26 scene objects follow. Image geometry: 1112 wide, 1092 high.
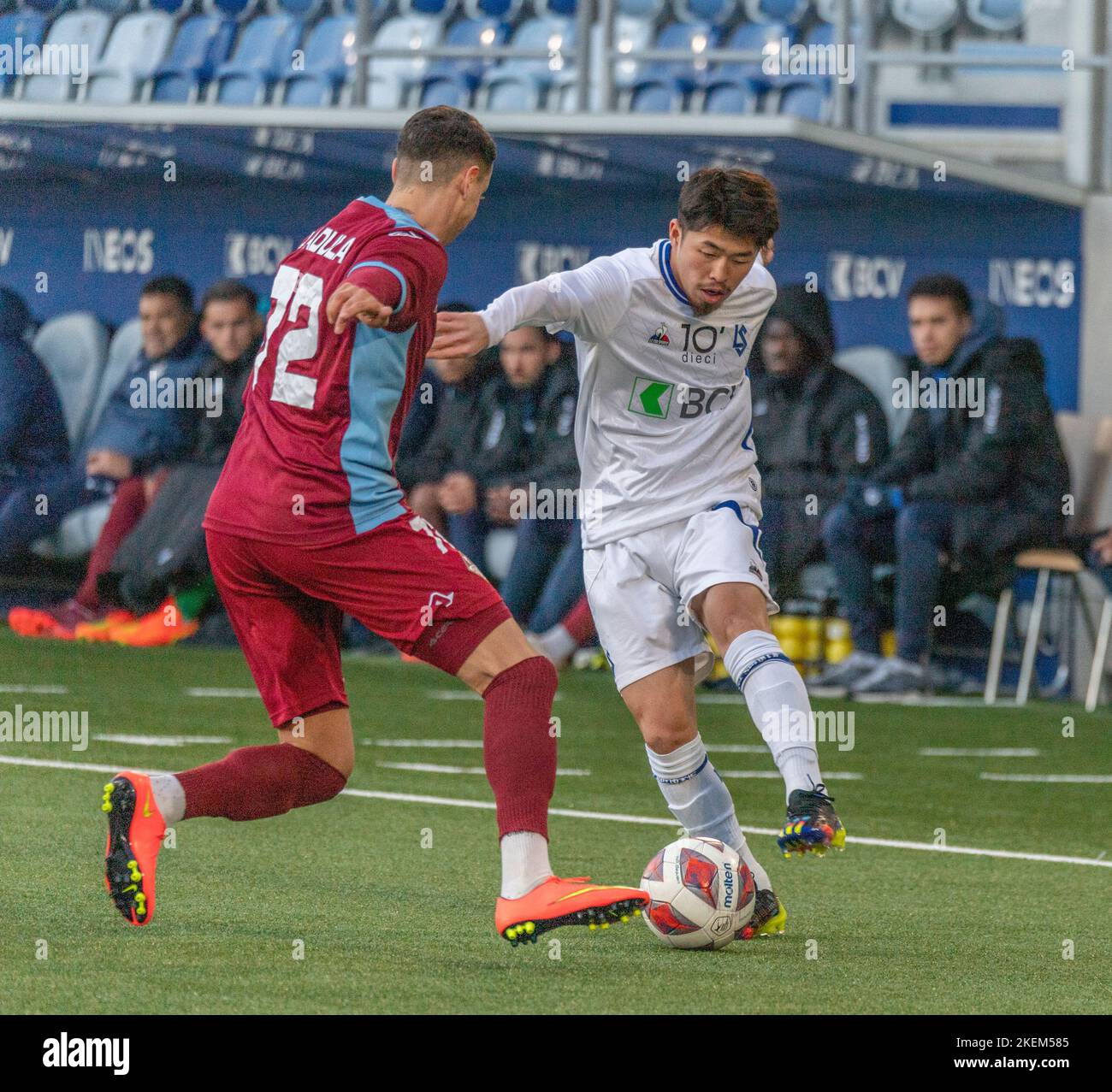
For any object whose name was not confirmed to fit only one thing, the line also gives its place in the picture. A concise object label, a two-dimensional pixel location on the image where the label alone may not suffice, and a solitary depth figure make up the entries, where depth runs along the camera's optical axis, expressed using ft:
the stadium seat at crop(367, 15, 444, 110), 56.29
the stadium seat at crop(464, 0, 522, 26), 58.65
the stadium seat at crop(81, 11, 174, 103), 57.72
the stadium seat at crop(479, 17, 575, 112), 55.16
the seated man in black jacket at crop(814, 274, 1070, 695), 42.96
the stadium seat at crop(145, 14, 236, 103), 57.47
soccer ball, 18.22
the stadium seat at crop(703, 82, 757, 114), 54.29
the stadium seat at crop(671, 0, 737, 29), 57.11
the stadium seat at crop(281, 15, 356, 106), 55.57
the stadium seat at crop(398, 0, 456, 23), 58.90
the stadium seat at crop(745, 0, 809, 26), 55.72
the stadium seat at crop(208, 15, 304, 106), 57.31
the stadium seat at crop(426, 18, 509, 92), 55.01
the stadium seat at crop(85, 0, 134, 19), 59.98
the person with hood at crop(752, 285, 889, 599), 45.01
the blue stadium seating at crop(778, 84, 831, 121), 53.60
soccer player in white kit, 18.85
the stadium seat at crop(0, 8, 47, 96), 55.88
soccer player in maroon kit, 16.74
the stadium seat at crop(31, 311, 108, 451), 54.19
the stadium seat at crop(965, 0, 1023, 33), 53.52
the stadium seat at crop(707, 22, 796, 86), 54.39
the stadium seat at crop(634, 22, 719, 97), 55.36
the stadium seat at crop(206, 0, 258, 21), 60.08
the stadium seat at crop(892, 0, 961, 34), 54.19
